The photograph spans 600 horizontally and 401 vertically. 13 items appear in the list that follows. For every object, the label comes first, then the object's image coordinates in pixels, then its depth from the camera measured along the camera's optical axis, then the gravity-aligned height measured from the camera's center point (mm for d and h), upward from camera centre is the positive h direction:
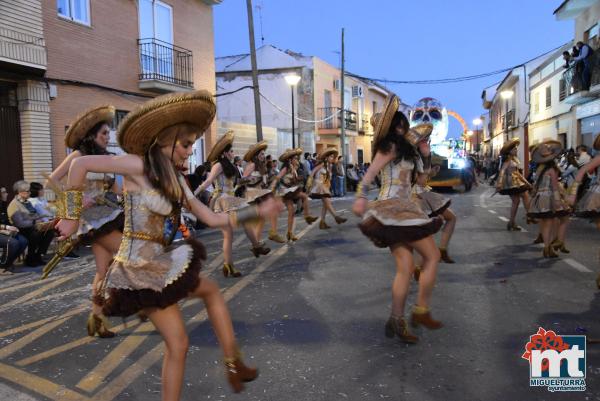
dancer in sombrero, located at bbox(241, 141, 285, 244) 7566 -207
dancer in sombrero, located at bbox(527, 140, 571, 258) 8023 -566
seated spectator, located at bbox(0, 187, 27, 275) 8367 -1154
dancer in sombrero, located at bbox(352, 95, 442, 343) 4508 -453
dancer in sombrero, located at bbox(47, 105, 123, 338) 4754 -367
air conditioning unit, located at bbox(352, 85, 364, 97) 42125 +5656
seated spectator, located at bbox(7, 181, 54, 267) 8867 -803
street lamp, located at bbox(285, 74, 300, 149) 21827 +3477
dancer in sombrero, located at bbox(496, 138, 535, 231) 10586 -325
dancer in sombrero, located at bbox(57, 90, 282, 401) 2887 -317
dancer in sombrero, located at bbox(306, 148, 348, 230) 11867 -423
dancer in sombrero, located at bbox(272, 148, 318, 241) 10180 -361
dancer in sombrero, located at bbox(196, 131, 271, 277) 7020 -221
